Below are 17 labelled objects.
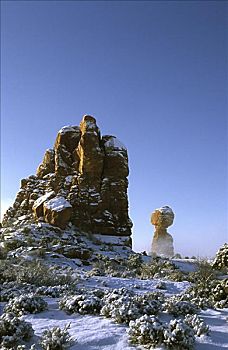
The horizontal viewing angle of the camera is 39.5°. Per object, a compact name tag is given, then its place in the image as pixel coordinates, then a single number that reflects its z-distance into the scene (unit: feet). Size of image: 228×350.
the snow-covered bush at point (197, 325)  18.61
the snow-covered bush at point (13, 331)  16.79
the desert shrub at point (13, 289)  28.84
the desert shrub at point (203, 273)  44.32
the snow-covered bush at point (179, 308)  23.62
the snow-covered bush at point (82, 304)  23.35
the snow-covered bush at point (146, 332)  16.59
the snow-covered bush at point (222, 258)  30.71
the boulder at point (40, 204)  91.12
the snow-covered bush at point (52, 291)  30.36
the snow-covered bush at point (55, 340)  15.85
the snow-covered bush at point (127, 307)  20.72
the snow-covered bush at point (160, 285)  39.93
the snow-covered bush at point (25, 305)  23.48
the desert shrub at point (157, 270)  53.76
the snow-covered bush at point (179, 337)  15.85
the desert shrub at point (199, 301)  26.27
